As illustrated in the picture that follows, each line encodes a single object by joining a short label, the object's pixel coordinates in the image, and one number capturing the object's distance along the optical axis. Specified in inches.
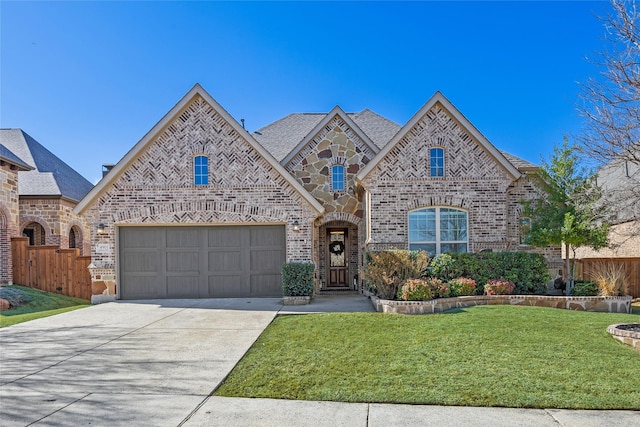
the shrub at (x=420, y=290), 398.0
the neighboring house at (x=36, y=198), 627.5
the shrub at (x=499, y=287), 434.9
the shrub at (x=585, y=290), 447.5
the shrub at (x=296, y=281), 469.1
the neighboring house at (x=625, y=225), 324.5
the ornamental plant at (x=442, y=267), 458.3
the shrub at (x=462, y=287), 435.7
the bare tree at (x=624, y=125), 304.3
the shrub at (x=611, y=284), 436.8
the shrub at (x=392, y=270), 423.2
